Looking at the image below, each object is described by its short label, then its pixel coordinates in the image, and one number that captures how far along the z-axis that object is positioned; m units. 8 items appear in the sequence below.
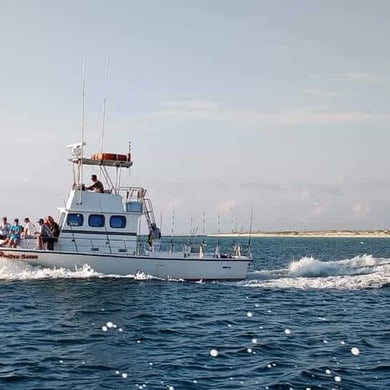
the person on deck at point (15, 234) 26.81
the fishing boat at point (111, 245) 26.80
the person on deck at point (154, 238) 28.52
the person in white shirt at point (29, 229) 27.86
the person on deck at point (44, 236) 26.83
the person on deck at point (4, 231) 27.81
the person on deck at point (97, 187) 28.03
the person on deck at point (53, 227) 27.17
